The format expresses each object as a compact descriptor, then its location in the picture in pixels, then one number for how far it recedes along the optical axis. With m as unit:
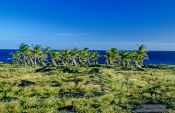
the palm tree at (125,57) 58.62
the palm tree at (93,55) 63.82
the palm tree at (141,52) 58.28
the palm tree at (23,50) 64.85
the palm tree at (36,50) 63.95
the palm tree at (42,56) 64.65
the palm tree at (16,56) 69.38
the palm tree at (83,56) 62.67
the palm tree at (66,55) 62.36
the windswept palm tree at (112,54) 60.18
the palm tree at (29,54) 64.61
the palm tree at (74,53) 62.67
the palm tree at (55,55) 62.21
